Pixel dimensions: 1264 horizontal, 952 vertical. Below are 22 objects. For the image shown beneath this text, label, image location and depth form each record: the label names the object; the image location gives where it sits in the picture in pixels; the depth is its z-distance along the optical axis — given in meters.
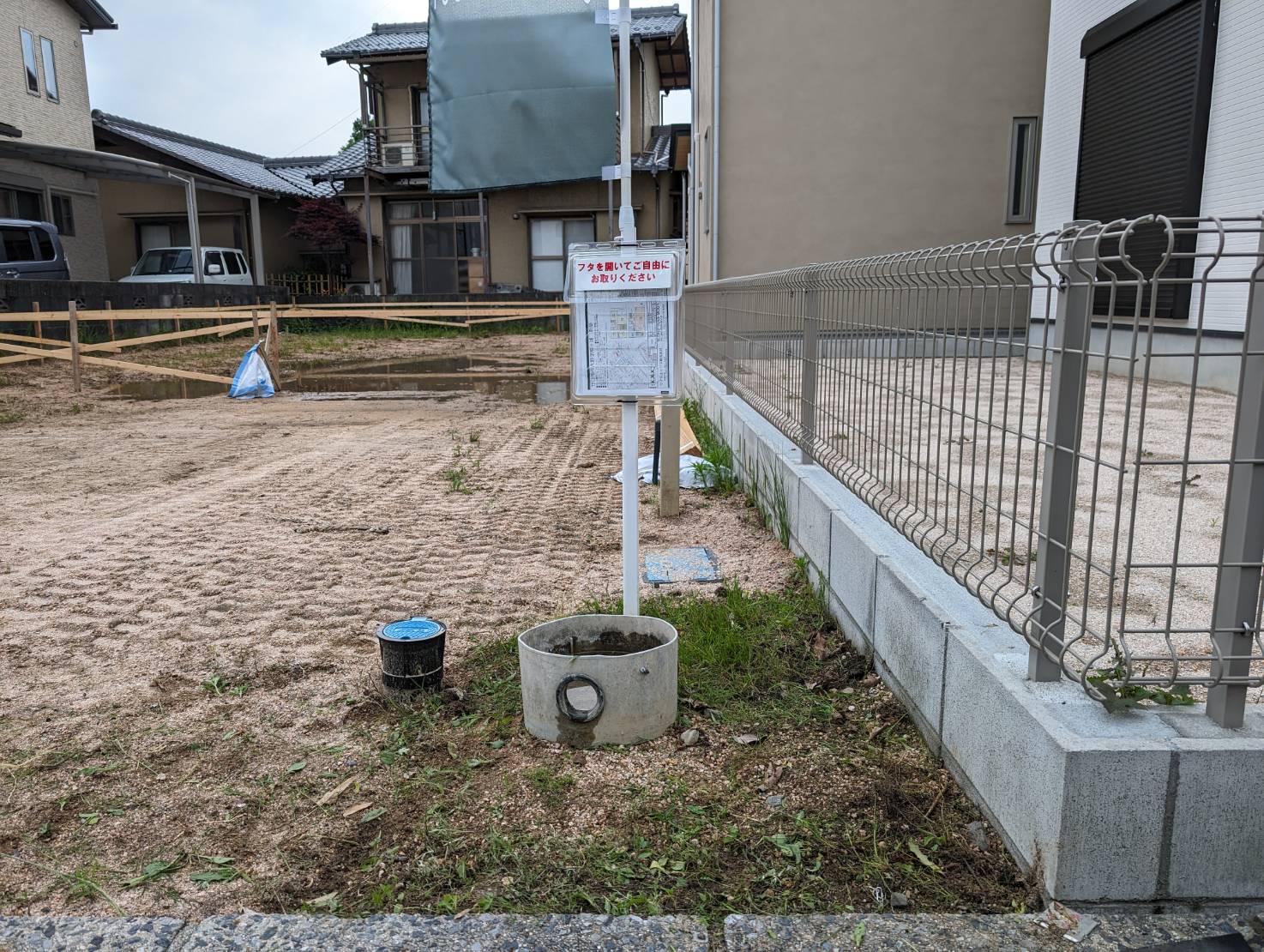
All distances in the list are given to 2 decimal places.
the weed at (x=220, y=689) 3.31
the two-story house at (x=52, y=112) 20.16
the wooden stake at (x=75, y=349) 11.88
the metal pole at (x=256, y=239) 23.78
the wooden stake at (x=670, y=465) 5.42
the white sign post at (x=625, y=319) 3.08
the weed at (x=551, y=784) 2.59
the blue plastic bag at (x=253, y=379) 11.72
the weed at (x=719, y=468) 6.22
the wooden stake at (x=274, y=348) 12.57
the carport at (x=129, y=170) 18.11
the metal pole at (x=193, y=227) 19.92
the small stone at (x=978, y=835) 2.27
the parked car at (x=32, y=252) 16.09
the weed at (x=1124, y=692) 1.98
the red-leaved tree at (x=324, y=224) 24.77
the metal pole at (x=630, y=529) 3.21
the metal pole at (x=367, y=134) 23.89
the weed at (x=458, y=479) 6.37
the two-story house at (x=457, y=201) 23.72
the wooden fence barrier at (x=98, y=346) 12.06
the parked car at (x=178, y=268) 21.72
